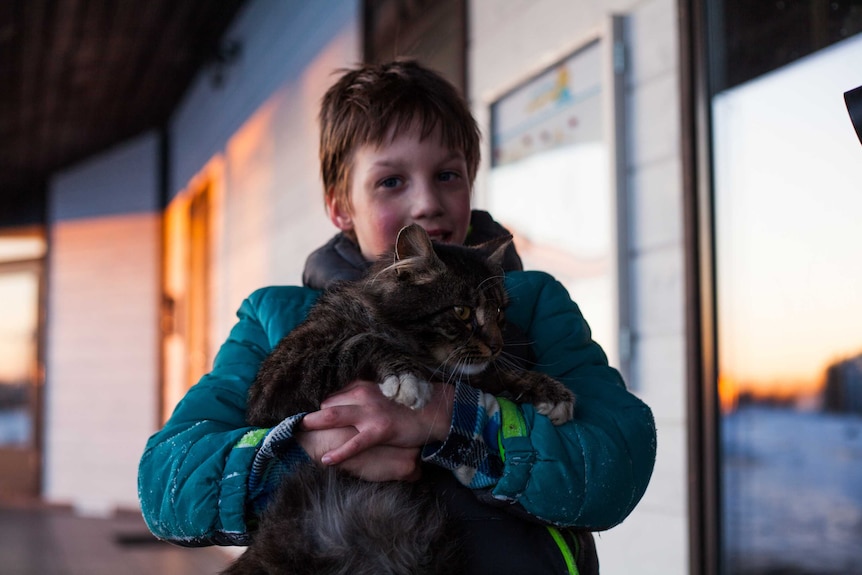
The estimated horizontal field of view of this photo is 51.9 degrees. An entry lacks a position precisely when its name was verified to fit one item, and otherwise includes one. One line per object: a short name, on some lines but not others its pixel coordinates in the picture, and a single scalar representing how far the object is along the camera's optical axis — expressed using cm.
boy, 128
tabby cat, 126
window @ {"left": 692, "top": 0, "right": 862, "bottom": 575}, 205
